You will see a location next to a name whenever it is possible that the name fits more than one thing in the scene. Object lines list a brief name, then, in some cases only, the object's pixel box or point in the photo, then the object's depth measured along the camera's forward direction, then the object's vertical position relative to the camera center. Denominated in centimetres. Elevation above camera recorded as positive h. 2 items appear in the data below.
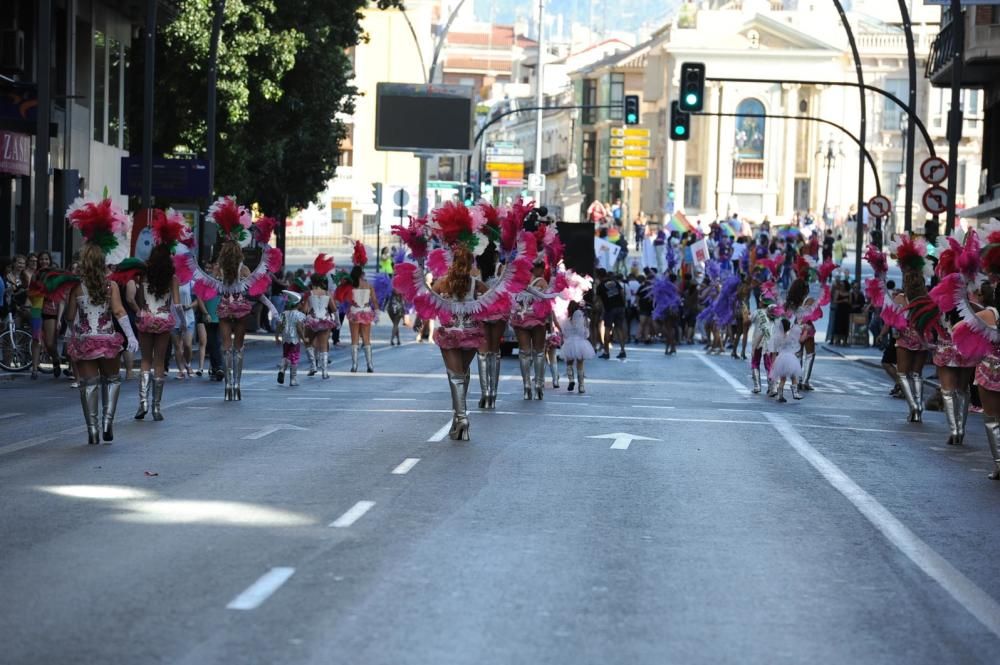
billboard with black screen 6856 +411
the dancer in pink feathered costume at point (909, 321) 2266 -93
